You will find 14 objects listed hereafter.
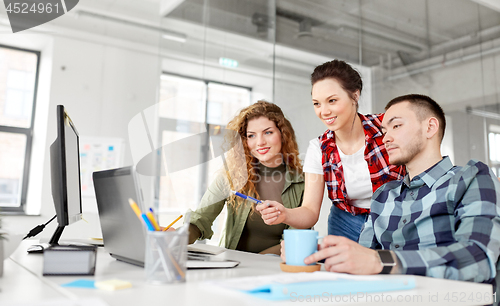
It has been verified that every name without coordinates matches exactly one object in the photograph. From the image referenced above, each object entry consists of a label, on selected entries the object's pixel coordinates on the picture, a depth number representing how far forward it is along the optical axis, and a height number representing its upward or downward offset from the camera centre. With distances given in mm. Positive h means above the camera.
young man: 816 -16
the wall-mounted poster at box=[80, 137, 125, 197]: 3867 +415
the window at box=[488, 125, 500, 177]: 3225 +509
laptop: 798 -46
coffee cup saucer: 827 -132
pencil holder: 671 -94
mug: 832 -82
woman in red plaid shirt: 1734 +228
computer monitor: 1061 +73
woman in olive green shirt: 1813 +124
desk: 578 -145
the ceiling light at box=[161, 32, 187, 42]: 3457 +1438
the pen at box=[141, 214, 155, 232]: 700 -40
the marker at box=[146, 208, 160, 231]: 718 -35
